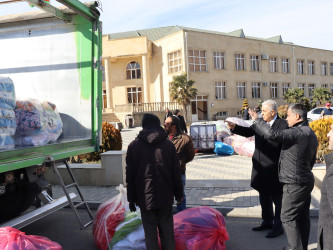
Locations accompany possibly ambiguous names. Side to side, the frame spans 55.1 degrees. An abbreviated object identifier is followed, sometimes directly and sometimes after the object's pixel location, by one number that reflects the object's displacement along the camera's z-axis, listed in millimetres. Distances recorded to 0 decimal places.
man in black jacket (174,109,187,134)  12262
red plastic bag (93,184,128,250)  4125
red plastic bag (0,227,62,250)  2935
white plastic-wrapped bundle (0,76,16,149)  3779
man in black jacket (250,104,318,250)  3578
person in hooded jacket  3297
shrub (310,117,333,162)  8039
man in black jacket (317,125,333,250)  2329
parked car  20469
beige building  34750
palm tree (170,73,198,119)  30688
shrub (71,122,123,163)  9234
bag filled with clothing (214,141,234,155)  11453
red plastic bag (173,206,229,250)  3717
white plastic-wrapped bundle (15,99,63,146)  4238
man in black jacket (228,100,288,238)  4320
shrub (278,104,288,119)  12659
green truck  5059
